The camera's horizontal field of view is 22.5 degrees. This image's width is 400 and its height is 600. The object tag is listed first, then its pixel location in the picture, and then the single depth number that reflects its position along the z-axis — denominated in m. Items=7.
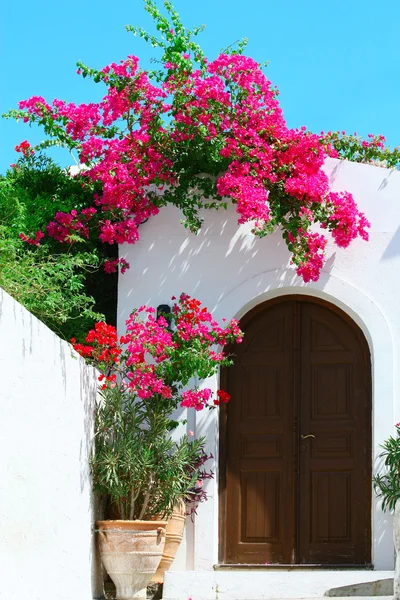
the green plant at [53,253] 8.25
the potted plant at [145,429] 7.91
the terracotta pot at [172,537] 8.34
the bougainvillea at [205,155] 8.88
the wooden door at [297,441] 8.84
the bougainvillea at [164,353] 8.28
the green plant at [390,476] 8.32
